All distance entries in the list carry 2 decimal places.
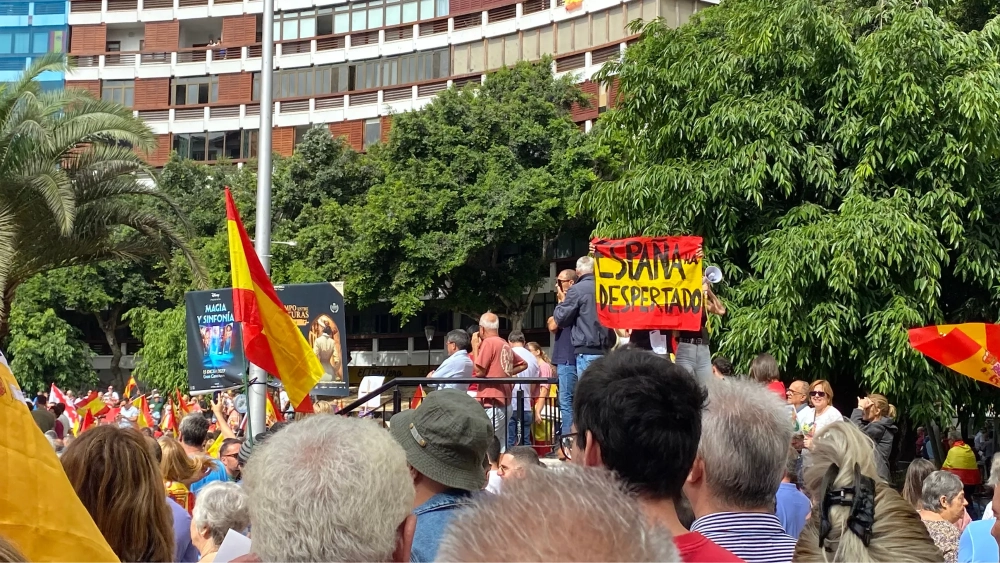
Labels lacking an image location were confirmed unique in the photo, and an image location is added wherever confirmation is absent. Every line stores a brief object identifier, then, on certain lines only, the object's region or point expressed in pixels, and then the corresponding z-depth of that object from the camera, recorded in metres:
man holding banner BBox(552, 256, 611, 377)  9.49
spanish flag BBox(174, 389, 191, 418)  18.61
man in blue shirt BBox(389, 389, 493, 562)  3.77
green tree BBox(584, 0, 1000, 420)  14.66
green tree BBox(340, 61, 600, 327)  35.94
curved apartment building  42.88
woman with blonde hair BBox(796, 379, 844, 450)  8.98
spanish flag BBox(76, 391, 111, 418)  20.53
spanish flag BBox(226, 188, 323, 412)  9.49
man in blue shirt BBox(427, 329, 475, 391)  11.50
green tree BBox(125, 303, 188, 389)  41.62
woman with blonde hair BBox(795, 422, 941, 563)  2.88
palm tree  15.45
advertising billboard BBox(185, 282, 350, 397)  12.09
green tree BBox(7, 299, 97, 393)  45.59
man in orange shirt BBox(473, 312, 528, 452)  11.19
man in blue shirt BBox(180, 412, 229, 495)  7.81
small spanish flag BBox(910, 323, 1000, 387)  9.73
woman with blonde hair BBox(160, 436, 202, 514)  6.24
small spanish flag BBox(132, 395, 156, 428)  17.00
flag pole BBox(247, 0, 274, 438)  15.27
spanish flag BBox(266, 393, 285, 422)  16.04
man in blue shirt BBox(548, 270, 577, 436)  9.78
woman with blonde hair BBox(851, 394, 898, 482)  9.54
